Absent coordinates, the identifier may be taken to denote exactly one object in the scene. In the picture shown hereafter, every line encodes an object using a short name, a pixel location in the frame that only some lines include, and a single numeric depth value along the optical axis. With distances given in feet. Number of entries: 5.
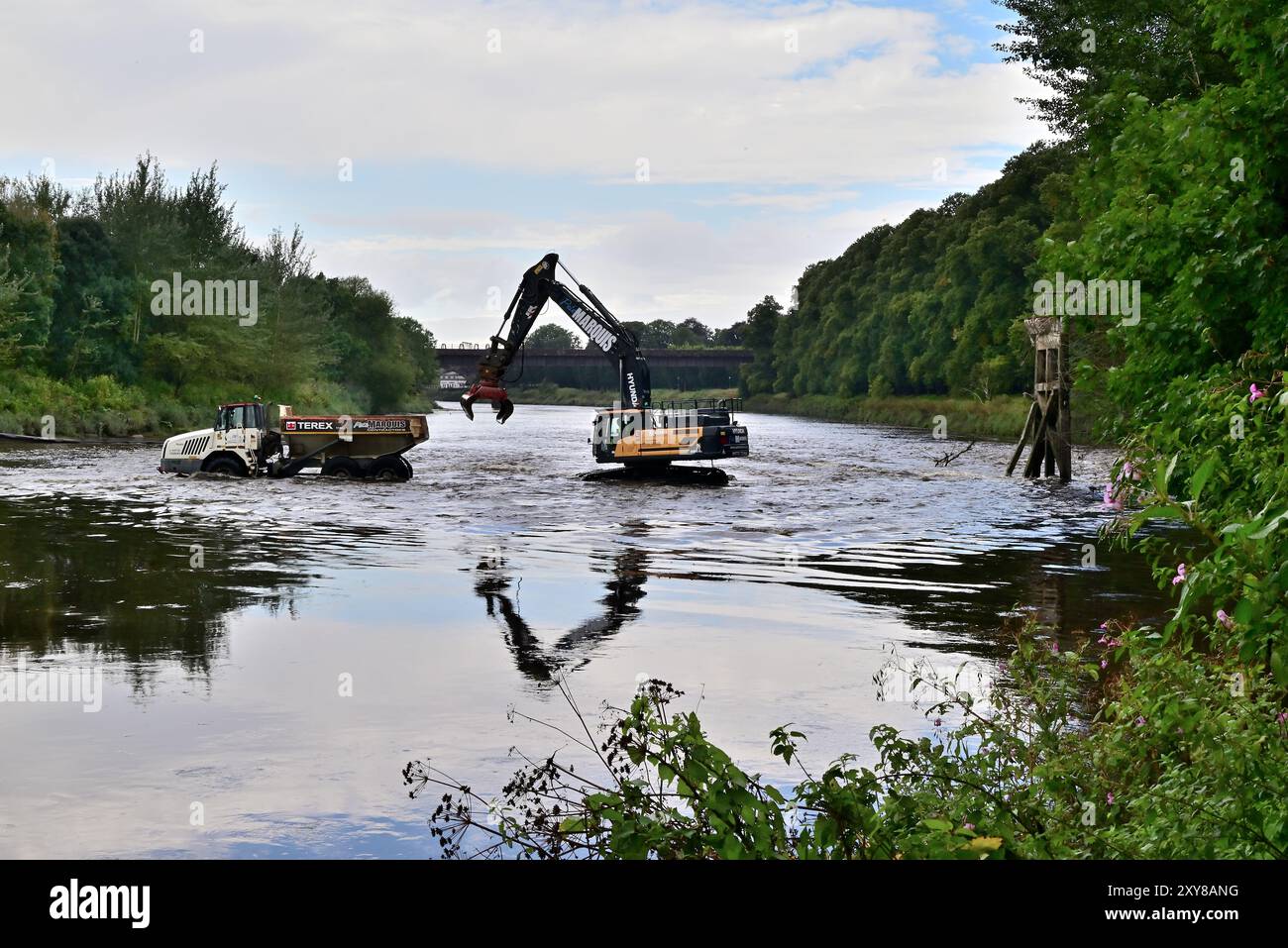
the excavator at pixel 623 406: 129.29
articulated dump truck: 127.13
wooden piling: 124.57
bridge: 479.41
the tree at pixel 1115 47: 90.53
